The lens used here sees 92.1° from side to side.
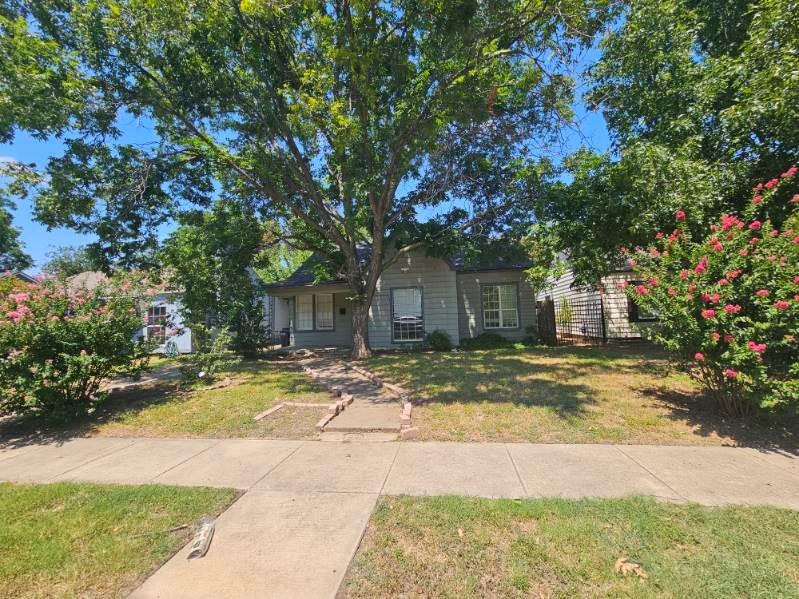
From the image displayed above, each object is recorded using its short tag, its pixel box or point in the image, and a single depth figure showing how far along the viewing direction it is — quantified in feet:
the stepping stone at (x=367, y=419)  17.69
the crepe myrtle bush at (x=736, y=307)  14.51
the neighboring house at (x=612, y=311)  49.96
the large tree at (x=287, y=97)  24.94
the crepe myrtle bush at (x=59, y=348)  18.56
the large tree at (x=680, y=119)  23.97
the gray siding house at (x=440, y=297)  48.85
